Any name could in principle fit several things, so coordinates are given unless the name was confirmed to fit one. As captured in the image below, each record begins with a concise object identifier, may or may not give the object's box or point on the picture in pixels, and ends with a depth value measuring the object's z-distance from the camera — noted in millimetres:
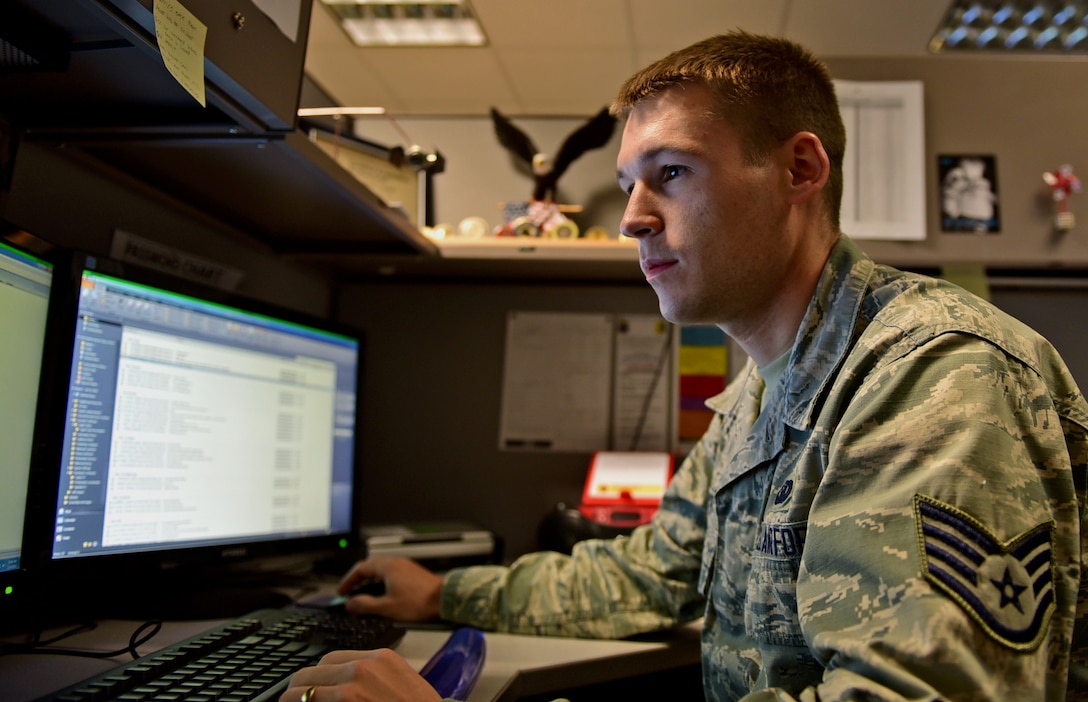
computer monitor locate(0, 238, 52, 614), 665
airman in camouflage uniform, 492
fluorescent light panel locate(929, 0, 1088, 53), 2582
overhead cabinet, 625
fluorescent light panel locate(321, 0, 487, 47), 2654
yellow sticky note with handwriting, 589
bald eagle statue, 1452
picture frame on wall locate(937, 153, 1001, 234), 1218
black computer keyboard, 567
